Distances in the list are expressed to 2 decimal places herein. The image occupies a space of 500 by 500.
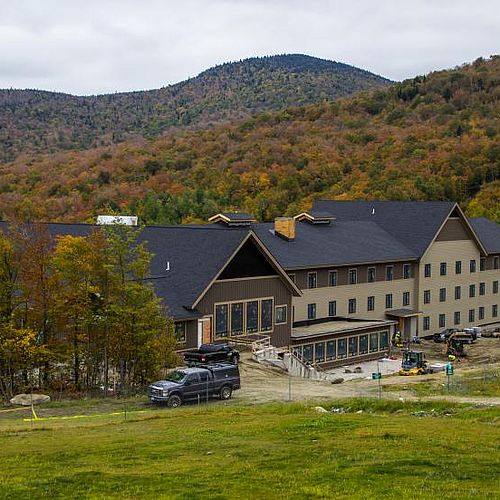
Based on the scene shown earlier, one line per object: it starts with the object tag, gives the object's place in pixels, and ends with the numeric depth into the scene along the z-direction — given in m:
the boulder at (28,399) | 30.75
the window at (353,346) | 53.31
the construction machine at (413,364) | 44.38
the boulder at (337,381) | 40.72
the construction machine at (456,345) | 54.31
